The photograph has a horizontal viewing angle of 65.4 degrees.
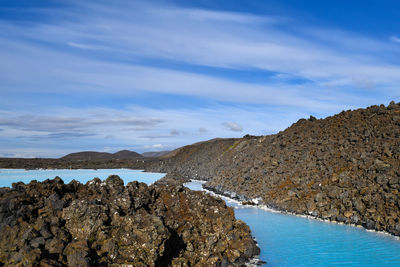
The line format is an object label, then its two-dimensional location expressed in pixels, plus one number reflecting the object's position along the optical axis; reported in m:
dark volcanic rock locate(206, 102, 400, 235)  16.89
